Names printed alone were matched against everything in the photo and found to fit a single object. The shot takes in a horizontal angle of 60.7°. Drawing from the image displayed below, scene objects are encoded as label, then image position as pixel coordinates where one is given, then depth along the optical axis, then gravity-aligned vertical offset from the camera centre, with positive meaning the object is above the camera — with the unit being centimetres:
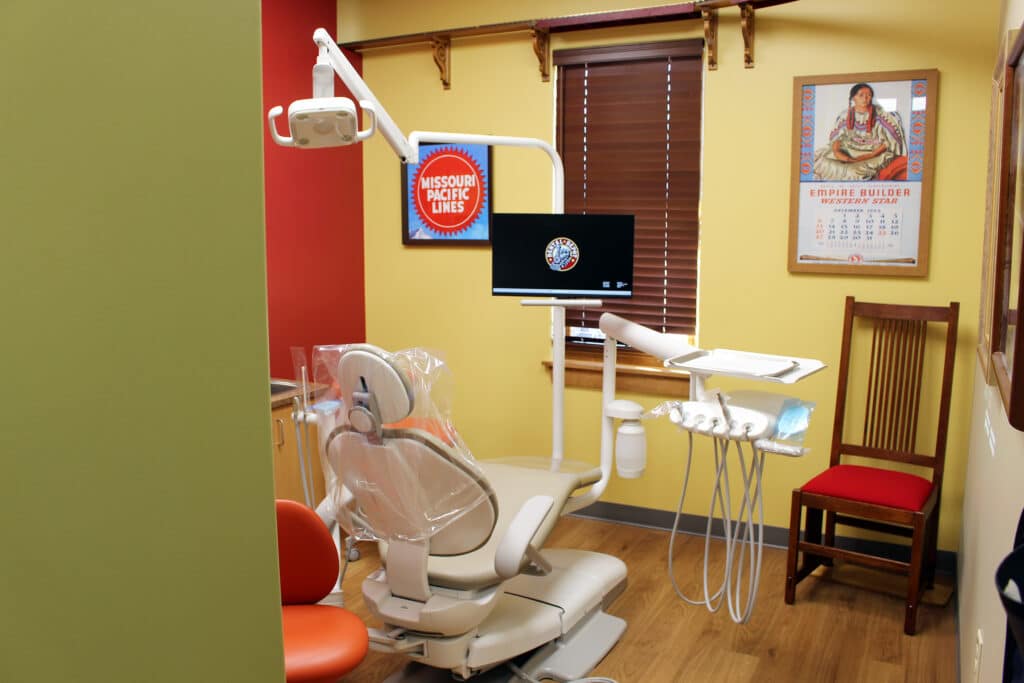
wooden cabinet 347 -84
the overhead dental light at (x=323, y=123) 215 +31
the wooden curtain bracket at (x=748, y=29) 352 +89
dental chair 220 -80
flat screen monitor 303 -2
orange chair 204 -94
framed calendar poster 338 +31
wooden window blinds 383 +43
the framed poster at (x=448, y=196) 428 +26
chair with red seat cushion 307 -77
